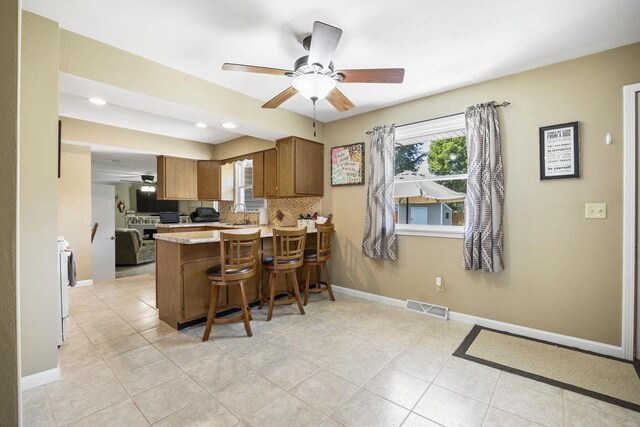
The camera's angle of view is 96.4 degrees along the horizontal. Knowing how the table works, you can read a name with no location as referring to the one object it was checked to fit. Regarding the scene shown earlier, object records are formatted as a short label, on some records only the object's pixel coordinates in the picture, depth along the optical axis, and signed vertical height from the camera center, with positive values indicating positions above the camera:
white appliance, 2.33 -0.64
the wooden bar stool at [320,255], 3.49 -0.56
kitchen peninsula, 2.72 -0.67
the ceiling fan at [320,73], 1.96 +0.99
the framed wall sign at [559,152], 2.41 +0.51
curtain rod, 2.74 +1.04
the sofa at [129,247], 5.97 -0.77
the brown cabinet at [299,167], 3.97 +0.63
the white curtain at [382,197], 3.48 +0.17
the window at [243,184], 5.68 +0.54
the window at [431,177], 3.17 +0.39
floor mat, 1.87 -1.17
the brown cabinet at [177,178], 5.27 +0.62
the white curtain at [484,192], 2.74 +0.18
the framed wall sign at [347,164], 3.86 +0.64
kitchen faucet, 5.46 +0.03
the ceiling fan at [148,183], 8.68 +0.99
